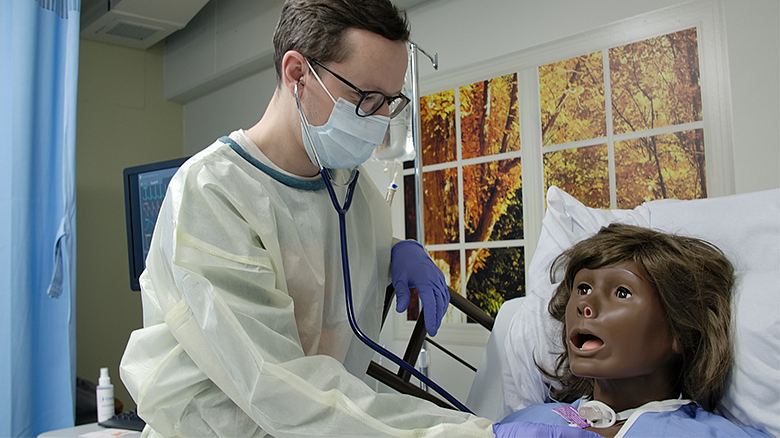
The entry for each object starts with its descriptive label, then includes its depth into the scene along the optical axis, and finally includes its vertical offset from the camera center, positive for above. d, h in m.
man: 0.85 -0.03
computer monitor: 2.40 +0.22
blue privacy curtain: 2.06 +0.15
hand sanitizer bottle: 1.85 -0.49
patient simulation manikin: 1.01 -0.19
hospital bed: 0.97 -0.16
